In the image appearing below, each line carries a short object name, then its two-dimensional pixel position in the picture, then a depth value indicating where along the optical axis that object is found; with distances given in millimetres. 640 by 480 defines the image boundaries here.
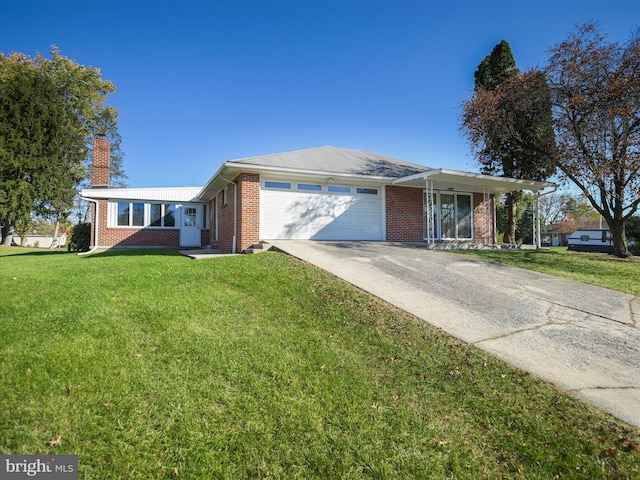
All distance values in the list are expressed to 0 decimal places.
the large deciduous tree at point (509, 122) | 13867
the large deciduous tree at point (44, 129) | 22344
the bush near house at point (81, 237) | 16955
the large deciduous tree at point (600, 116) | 11234
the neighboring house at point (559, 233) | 50469
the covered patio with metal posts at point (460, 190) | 12328
